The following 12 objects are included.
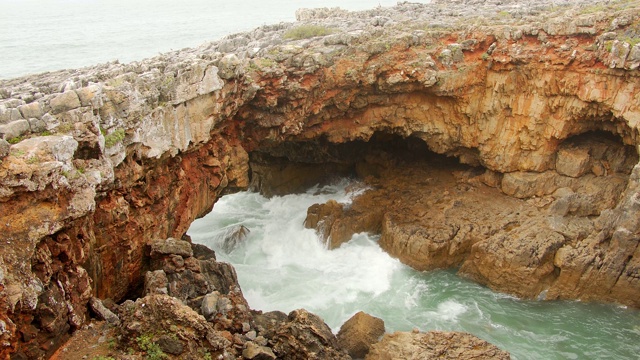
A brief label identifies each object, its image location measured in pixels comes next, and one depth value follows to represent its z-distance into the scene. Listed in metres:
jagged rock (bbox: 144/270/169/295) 12.28
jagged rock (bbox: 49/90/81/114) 11.12
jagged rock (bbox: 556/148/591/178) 18.86
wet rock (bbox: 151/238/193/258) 13.70
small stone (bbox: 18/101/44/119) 10.64
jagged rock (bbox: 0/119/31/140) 10.02
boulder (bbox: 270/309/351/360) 12.17
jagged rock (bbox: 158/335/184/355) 10.29
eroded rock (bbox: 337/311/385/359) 14.87
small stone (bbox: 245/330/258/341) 12.10
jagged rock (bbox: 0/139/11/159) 9.36
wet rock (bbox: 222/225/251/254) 22.42
